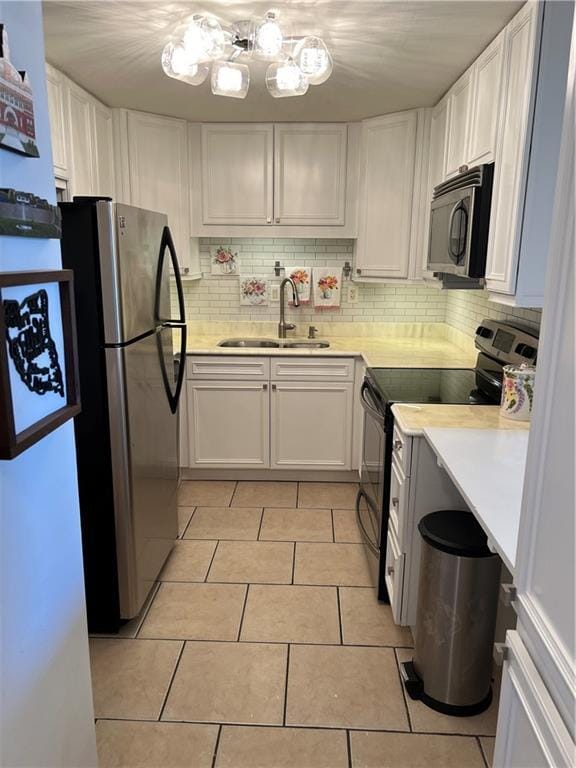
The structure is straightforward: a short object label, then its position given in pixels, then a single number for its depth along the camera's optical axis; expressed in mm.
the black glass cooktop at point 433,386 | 2451
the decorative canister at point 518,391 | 2127
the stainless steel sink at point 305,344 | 3906
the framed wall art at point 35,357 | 976
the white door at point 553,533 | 832
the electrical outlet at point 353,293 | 4090
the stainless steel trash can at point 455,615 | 1826
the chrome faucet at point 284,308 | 4023
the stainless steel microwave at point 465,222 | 2256
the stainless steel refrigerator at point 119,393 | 1985
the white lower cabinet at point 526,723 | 846
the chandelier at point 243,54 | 2010
